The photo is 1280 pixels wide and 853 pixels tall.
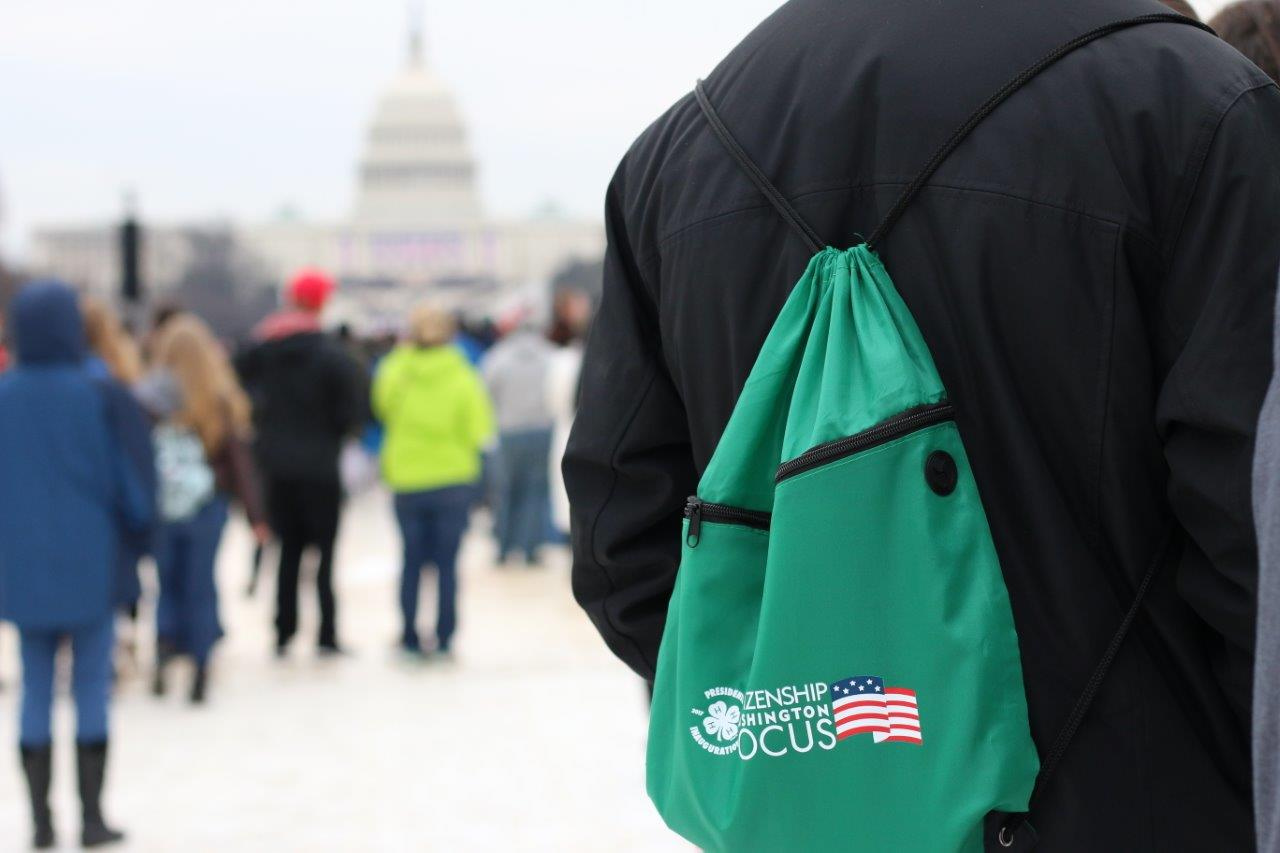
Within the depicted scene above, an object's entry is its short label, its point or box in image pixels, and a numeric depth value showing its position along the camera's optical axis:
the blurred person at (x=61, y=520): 5.04
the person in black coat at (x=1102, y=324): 1.62
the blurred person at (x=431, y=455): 8.11
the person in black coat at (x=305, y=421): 8.09
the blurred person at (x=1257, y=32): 2.21
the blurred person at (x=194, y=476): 7.11
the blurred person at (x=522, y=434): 11.05
